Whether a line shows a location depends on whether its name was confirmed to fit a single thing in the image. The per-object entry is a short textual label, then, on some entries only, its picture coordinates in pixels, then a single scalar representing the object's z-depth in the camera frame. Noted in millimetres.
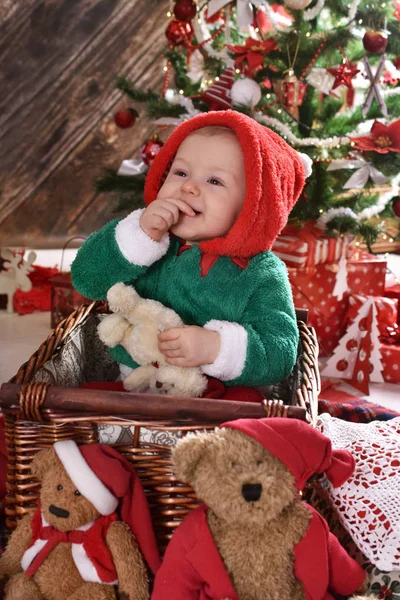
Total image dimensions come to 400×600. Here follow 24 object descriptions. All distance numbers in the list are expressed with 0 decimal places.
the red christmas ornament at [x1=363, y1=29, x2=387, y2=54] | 1847
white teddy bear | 979
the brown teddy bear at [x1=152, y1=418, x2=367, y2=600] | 743
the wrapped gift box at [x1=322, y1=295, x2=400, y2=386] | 1880
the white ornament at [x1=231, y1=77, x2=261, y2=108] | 1897
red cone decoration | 1973
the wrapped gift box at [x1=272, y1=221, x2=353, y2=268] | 1910
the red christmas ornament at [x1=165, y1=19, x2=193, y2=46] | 2145
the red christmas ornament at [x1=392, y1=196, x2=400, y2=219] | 2045
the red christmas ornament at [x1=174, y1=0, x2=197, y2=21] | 2021
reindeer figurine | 2445
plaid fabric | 1480
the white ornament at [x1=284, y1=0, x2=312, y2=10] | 1840
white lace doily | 952
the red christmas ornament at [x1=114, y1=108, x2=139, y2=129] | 2439
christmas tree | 1918
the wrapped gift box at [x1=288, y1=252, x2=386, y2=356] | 1957
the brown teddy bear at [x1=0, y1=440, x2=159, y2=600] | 810
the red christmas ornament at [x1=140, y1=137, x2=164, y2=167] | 2129
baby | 1053
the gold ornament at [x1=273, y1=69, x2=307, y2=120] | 1945
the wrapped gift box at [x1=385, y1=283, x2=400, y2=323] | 2258
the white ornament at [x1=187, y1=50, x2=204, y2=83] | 2191
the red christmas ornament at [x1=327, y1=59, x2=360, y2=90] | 1907
